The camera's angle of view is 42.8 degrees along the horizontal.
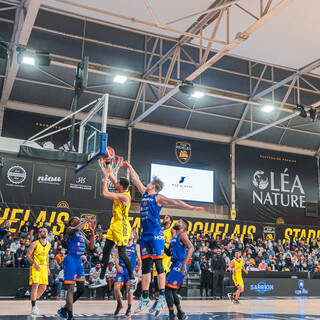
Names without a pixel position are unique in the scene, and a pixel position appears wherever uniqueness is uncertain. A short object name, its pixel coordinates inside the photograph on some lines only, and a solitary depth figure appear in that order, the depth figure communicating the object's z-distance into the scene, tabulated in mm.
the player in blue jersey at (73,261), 7244
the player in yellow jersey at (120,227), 7082
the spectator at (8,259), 14133
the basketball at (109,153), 9464
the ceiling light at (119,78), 16703
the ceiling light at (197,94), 16906
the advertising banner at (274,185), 24219
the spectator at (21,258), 14545
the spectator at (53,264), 14242
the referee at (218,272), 16469
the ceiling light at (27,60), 14164
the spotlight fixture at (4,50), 13520
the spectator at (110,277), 14117
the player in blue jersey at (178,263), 7281
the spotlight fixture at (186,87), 16641
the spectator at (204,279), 16484
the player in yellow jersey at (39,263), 9266
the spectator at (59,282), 13391
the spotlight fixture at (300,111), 19062
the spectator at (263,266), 19281
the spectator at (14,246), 15056
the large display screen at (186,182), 22328
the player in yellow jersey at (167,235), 9641
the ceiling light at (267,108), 19609
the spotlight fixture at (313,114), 19438
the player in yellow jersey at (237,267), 13830
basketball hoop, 9495
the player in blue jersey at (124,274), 8788
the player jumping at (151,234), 6945
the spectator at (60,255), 14889
